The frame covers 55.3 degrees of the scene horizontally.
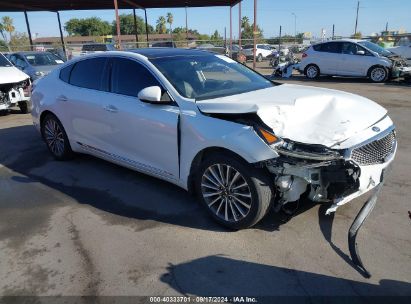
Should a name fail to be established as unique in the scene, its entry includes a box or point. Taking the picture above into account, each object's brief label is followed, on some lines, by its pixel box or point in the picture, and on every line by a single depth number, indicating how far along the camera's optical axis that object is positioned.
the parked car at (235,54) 21.71
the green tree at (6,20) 81.29
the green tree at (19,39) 52.01
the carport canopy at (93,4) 25.14
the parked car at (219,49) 25.10
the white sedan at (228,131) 3.41
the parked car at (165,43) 25.07
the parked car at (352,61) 15.15
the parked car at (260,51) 33.65
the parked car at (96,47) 26.88
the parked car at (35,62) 14.10
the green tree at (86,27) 109.62
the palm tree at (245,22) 94.51
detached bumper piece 3.24
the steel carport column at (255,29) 20.52
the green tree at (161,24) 105.91
